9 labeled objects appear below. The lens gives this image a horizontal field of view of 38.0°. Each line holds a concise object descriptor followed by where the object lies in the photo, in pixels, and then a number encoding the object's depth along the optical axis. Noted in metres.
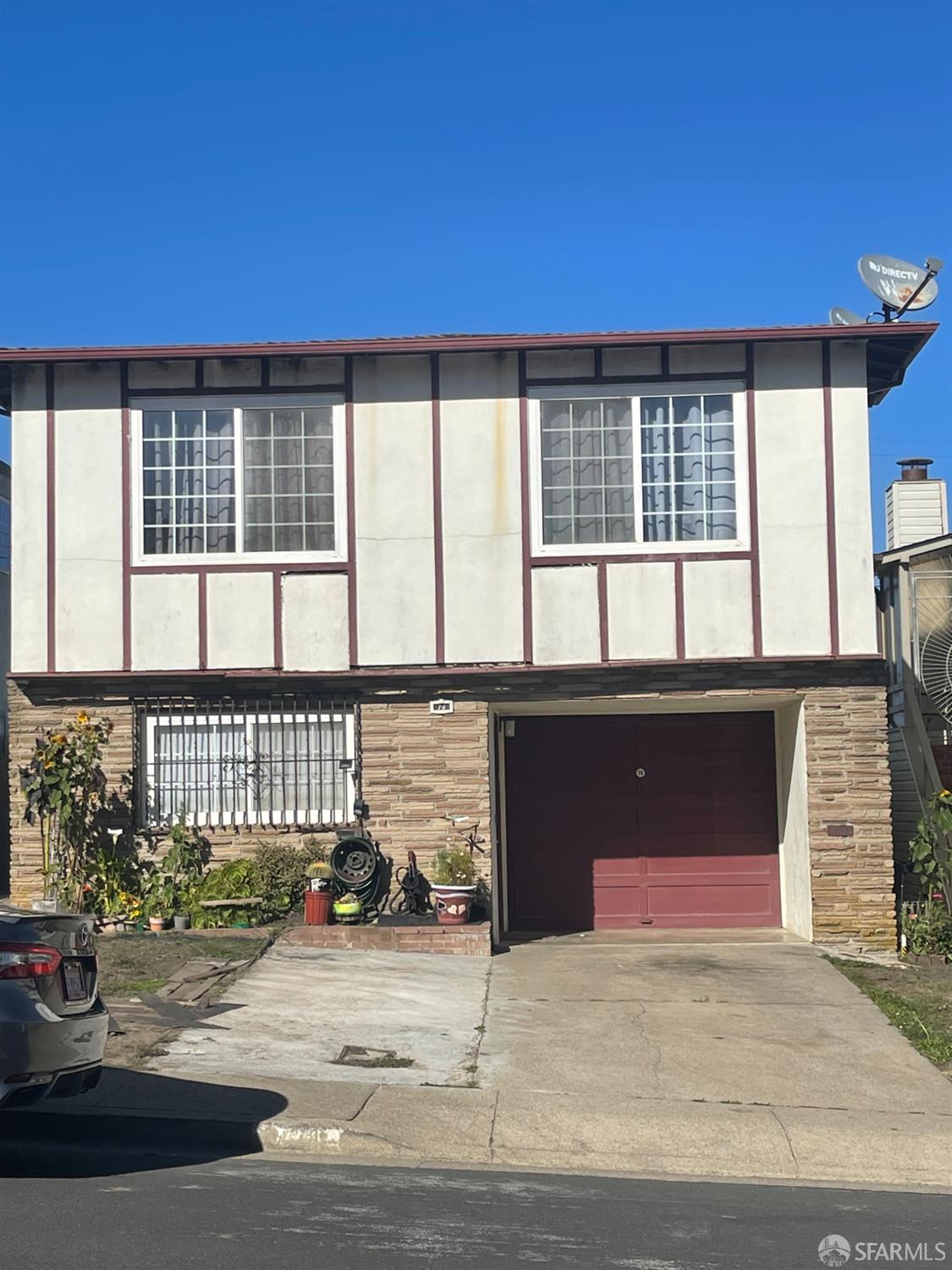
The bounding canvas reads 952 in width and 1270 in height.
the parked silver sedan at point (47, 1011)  6.07
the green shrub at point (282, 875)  13.33
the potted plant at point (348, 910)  12.95
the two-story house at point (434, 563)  13.47
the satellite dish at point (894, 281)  13.43
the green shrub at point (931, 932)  13.16
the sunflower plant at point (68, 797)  13.27
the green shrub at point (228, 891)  13.15
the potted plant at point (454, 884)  13.02
